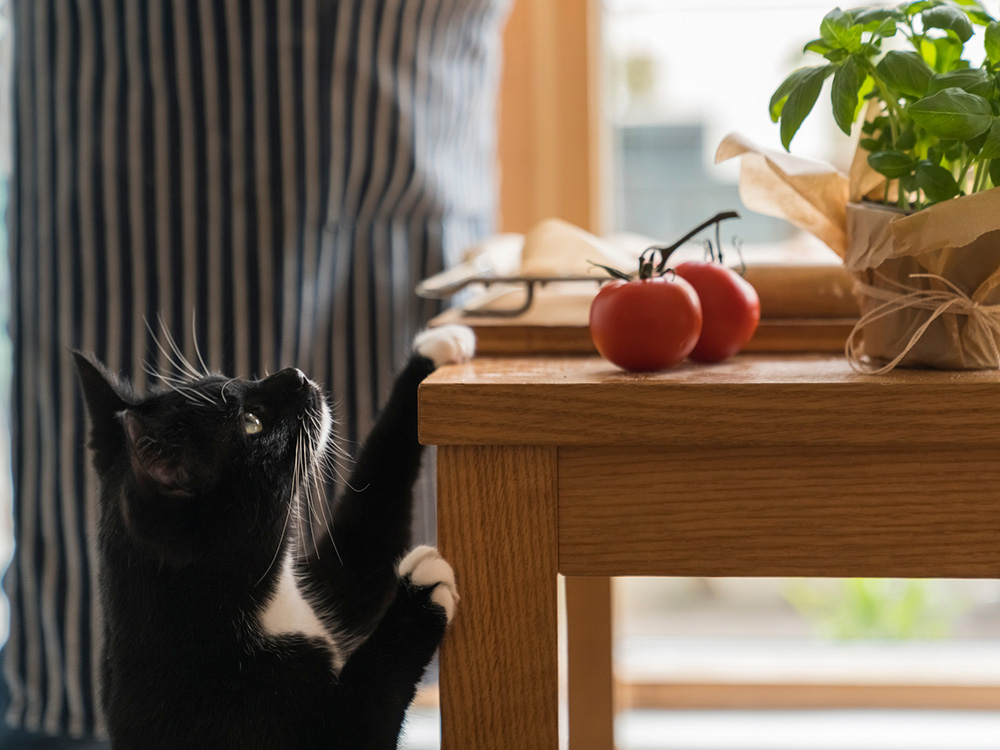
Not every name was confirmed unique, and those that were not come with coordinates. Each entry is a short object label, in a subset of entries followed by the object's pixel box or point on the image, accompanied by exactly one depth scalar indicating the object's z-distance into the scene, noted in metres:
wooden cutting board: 1.61
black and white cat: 1.45
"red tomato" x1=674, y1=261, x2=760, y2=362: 1.53
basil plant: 1.41
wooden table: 1.42
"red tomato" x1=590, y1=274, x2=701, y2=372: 1.47
